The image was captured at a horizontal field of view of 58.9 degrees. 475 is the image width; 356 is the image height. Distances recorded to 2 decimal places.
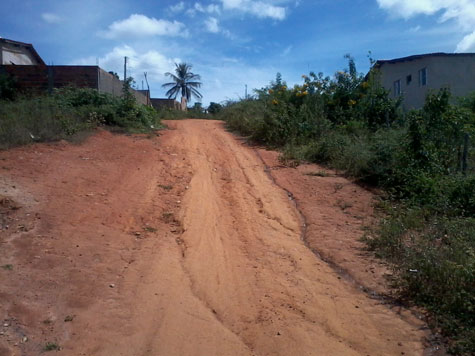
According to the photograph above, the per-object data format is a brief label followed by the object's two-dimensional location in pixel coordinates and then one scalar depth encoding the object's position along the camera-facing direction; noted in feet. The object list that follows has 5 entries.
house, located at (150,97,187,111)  111.97
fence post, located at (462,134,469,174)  27.48
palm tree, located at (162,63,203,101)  165.48
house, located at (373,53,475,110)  69.11
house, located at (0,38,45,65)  62.85
